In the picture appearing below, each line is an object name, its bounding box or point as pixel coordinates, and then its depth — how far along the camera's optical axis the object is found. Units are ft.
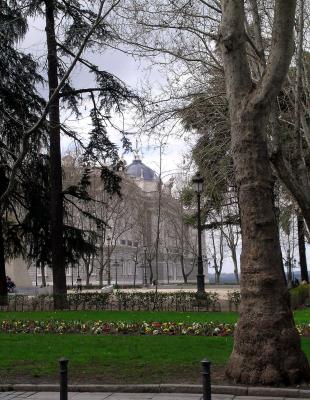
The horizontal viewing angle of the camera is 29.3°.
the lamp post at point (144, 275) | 239.95
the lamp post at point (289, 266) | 198.80
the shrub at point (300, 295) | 81.30
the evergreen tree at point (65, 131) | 70.90
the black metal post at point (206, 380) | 18.67
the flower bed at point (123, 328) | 44.43
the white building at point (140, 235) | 187.73
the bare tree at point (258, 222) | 27.35
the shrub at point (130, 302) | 70.85
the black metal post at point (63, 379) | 19.74
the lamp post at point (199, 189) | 81.20
